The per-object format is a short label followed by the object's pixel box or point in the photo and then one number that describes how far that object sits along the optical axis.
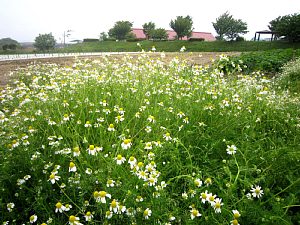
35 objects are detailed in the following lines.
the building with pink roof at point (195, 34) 34.17
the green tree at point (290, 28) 17.13
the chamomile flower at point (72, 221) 0.45
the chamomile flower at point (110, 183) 0.51
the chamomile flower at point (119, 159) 0.54
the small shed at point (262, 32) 26.44
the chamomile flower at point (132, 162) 0.53
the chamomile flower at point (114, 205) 0.46
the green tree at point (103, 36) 28.44
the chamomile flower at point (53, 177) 0.52
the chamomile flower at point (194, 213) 0.50
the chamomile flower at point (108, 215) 0.47
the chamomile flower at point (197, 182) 0.53
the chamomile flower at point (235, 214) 0.48
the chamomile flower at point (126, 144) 0.56
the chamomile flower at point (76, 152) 0.54
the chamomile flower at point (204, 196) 0.50
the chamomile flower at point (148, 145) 0.60
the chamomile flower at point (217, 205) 0.48
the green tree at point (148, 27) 29.21
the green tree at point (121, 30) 29.29
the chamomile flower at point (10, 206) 0.56
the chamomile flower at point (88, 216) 0.47
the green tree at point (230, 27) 22.34
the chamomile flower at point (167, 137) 0.67
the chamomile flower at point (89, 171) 0.55
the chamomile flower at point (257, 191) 0.55
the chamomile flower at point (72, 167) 0.51
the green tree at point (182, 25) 26.23
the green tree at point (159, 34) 25.29
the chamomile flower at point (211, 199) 0.50
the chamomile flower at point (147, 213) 0.49
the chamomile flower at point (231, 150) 0.62
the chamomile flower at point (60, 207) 0.49
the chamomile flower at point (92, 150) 0.56
